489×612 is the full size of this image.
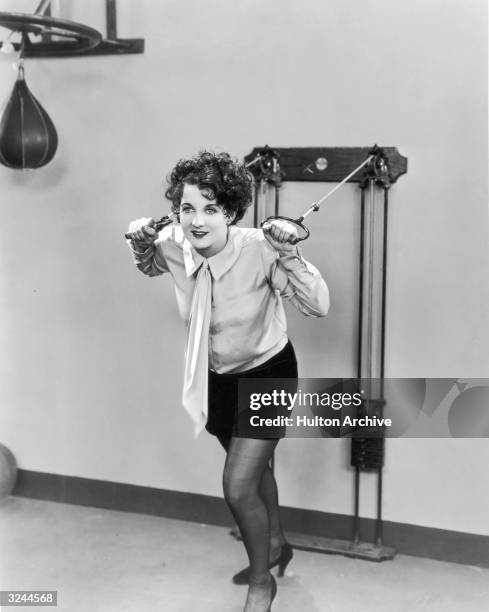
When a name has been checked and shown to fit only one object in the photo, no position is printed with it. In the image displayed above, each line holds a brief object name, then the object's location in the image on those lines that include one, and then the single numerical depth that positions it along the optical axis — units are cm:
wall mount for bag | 361
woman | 290
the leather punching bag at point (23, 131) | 376
